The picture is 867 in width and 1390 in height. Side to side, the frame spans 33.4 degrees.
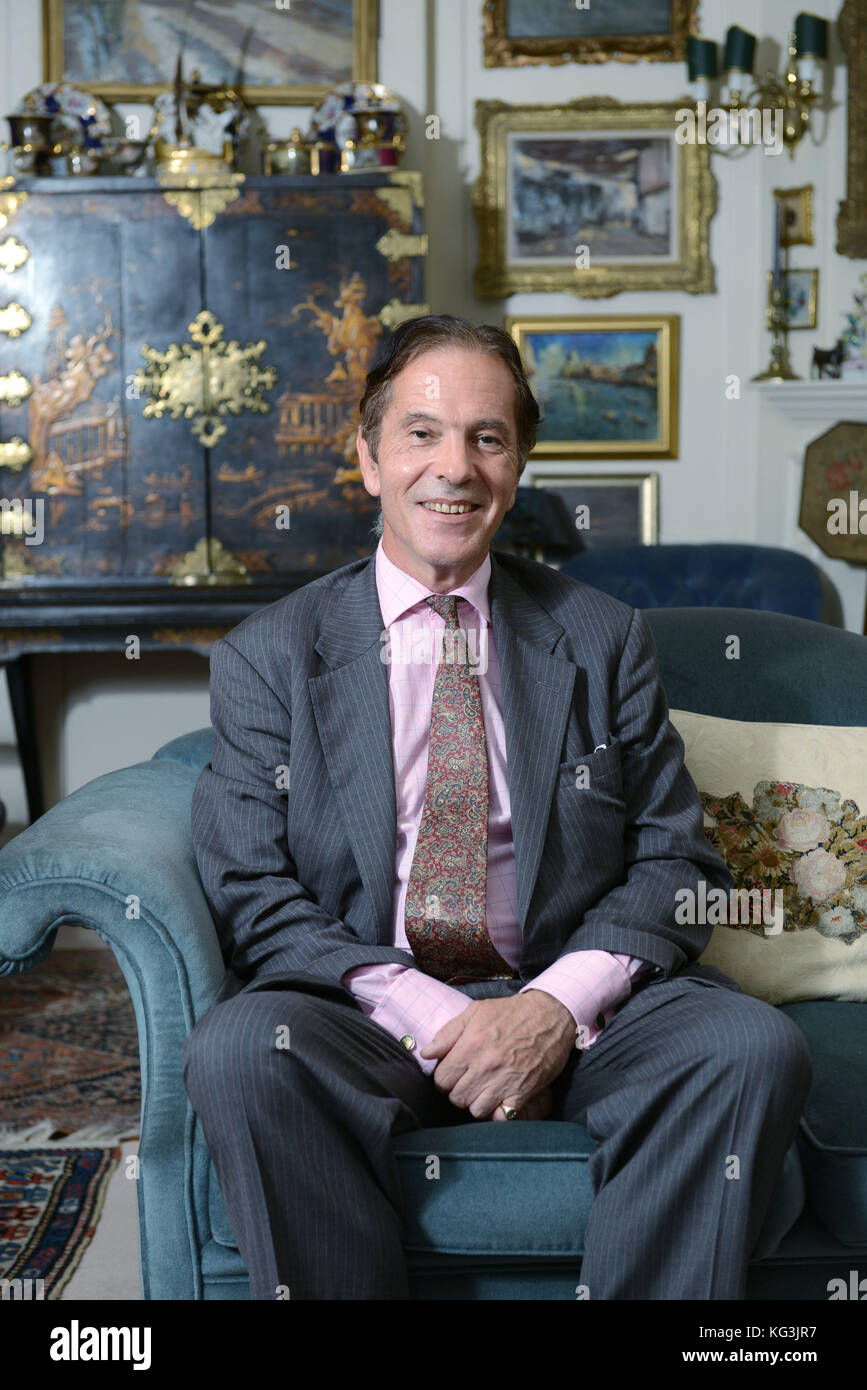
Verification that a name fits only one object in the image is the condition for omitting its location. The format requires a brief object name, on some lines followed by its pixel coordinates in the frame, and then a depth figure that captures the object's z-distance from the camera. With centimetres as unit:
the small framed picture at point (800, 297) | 435
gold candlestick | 438
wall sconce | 420
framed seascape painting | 453
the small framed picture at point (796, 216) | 433
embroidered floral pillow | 207
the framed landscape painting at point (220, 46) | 433
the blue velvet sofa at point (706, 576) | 404
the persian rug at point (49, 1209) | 226
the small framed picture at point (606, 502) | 457
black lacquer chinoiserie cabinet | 393
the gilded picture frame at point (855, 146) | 422
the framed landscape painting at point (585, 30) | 440
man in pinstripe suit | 150
